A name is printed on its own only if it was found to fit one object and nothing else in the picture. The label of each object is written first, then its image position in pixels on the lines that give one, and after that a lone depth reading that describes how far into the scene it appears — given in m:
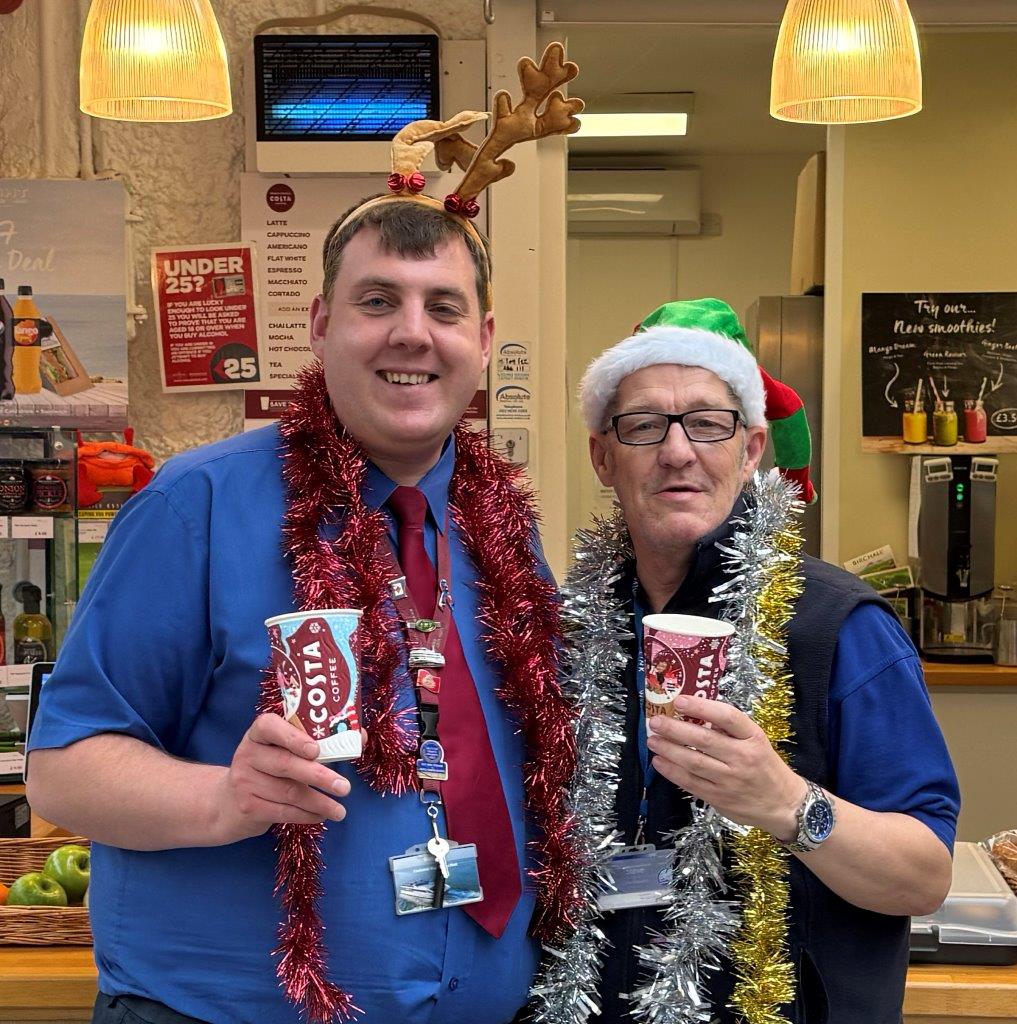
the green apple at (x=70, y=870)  2.35
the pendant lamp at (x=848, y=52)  2.68
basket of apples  2.26
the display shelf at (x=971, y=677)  4.69
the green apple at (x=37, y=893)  2.29
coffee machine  4.89
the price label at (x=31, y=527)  3.05
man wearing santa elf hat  1.52
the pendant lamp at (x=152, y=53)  2.71
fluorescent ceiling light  7.51
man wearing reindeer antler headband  1.49
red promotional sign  3.70
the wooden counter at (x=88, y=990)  2.09
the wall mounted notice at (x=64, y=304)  3.59
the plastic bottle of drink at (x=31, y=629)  3.18
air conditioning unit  8.52
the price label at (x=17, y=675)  3.18
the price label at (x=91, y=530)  3.16
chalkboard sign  5.12
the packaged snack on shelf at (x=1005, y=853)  2.35
